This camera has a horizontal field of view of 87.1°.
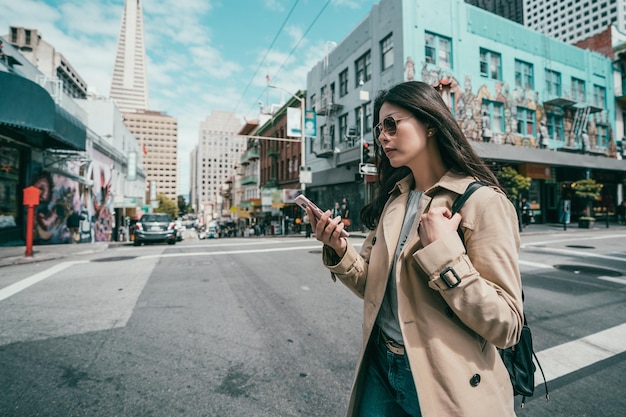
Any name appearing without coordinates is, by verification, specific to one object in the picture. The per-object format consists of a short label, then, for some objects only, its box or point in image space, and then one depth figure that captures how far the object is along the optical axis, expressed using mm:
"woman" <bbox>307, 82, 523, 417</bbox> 1147
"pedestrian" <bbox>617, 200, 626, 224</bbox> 23011
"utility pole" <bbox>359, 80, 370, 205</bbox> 21234
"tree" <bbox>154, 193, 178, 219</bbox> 86750
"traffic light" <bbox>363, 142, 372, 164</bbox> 14648
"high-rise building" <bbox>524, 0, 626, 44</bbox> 98000
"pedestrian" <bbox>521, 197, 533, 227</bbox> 18612
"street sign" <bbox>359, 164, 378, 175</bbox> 14014
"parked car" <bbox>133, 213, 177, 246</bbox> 15508
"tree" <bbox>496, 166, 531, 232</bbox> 17202
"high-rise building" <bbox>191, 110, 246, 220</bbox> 95938
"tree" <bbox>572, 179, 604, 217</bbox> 18984
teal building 19031
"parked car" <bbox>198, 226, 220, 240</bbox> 54772
